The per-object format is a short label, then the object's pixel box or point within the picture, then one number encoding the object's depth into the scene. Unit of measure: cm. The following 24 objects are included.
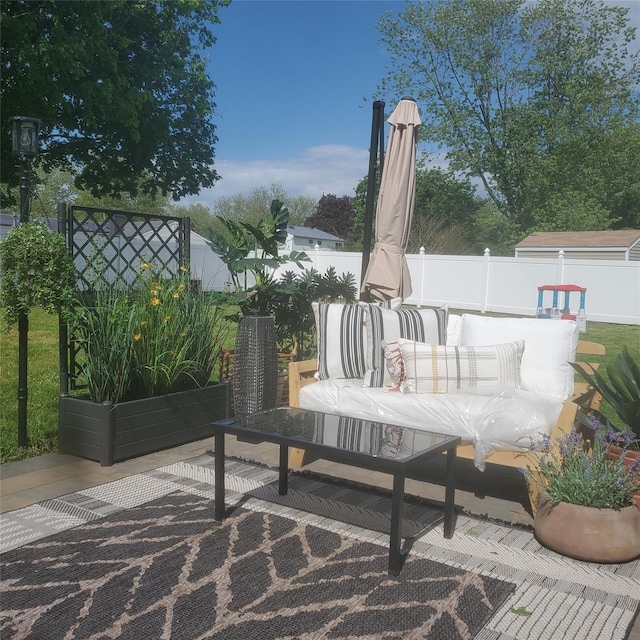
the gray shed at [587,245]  1864
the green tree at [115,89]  1209
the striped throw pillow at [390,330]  389
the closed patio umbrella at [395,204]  443
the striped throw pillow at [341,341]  401
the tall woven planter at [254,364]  432
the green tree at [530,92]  2203
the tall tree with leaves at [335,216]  4584
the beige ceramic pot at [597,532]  244
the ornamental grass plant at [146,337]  378
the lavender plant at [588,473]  248
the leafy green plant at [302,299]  510
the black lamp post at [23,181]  368
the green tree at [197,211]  3834
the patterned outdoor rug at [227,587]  198
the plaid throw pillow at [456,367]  360
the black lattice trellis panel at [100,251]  394
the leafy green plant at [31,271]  350
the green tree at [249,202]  3716
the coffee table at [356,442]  232
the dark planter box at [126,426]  362
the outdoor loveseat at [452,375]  309
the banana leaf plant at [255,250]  486
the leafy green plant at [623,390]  290
